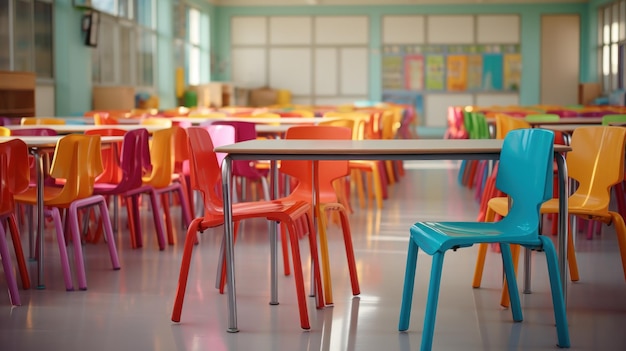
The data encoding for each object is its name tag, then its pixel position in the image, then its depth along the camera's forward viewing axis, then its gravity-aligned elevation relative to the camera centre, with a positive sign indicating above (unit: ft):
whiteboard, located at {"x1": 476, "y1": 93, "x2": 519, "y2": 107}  68.28 +1.39
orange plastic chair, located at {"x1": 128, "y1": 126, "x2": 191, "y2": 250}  17.40 -1.10
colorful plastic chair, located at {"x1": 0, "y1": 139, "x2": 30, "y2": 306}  12.55 -0.95
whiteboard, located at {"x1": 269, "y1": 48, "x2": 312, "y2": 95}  70.18 +3.95
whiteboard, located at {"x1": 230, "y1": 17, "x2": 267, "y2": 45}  70.03 +7.25
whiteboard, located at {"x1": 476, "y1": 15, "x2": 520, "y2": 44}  67.97 +6.99
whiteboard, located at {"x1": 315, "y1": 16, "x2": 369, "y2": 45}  69.31 +6.96
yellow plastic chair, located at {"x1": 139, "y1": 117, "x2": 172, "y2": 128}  23.43 -0.13
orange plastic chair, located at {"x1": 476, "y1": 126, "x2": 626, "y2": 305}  12.92 -0.90
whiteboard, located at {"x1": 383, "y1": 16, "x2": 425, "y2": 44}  68.59 +6.88
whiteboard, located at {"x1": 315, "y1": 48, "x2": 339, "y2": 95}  70.08 +3.79
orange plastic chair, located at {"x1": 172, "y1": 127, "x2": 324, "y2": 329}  11.46 -1.27
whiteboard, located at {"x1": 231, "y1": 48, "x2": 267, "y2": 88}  70.38 +4.15
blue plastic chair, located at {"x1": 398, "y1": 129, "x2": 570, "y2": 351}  9.68 -1.34
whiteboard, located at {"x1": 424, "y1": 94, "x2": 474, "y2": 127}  68.44 +1.01
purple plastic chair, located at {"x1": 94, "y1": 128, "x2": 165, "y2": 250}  16.25 -1.16
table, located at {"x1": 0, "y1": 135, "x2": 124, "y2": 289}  13.75 -1.11
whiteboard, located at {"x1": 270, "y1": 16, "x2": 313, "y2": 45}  69.72 +7.05
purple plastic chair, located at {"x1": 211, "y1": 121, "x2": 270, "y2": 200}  17.99 -0.98
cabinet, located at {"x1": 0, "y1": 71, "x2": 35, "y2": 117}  30.19 +0.87
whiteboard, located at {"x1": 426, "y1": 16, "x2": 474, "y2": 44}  68.08 +6.85
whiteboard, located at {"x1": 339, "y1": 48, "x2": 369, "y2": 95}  69.77 +3.77
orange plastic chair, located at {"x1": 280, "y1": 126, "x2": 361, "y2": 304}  13.79 -0.86
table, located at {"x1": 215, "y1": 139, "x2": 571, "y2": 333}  10.53 -0.47
